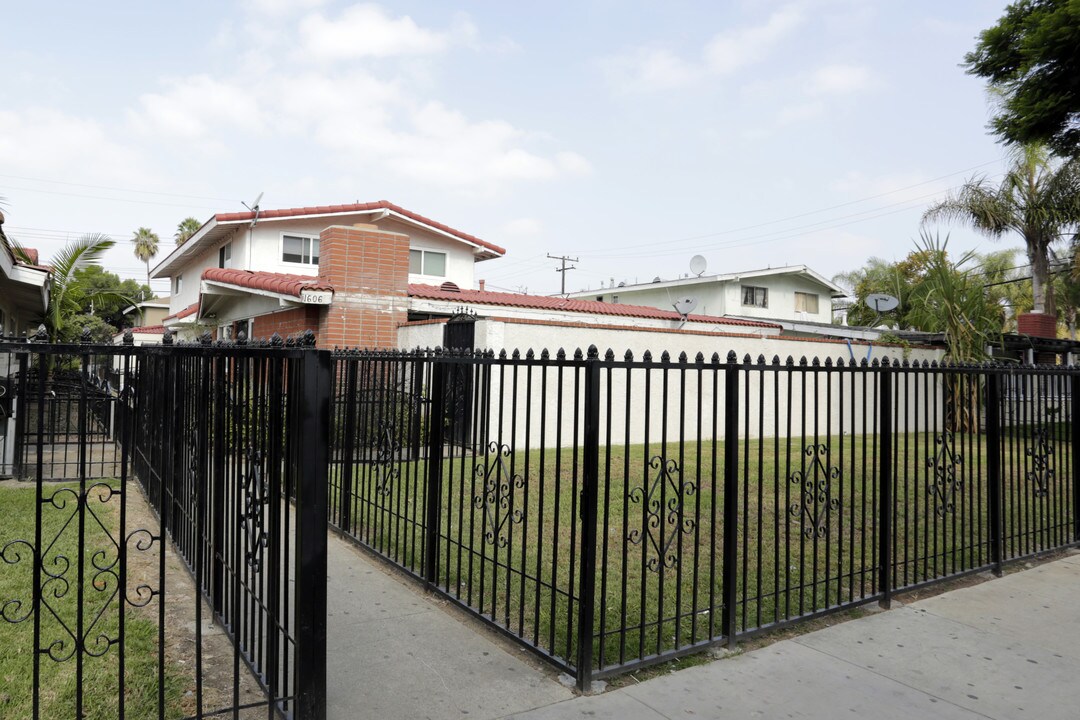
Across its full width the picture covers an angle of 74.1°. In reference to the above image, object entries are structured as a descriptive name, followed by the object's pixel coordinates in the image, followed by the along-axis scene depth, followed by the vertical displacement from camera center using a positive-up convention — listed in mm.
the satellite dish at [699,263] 29375 +4736
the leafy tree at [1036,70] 9523 +4446
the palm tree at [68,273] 13742 +2067
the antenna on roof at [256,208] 19834 +4776
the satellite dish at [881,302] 19453 +2077
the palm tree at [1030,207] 21594 +5514
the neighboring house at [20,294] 8844 +1495
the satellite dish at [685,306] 20000 +2034
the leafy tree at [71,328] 16984 +1313
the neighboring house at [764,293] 31172 +3804
